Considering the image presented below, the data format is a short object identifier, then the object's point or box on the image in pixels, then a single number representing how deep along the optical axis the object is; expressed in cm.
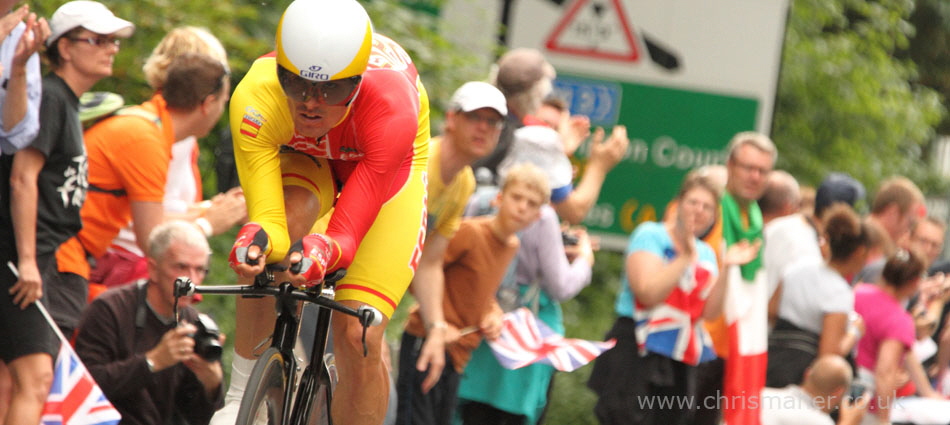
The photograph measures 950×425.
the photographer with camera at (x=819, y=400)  1758
